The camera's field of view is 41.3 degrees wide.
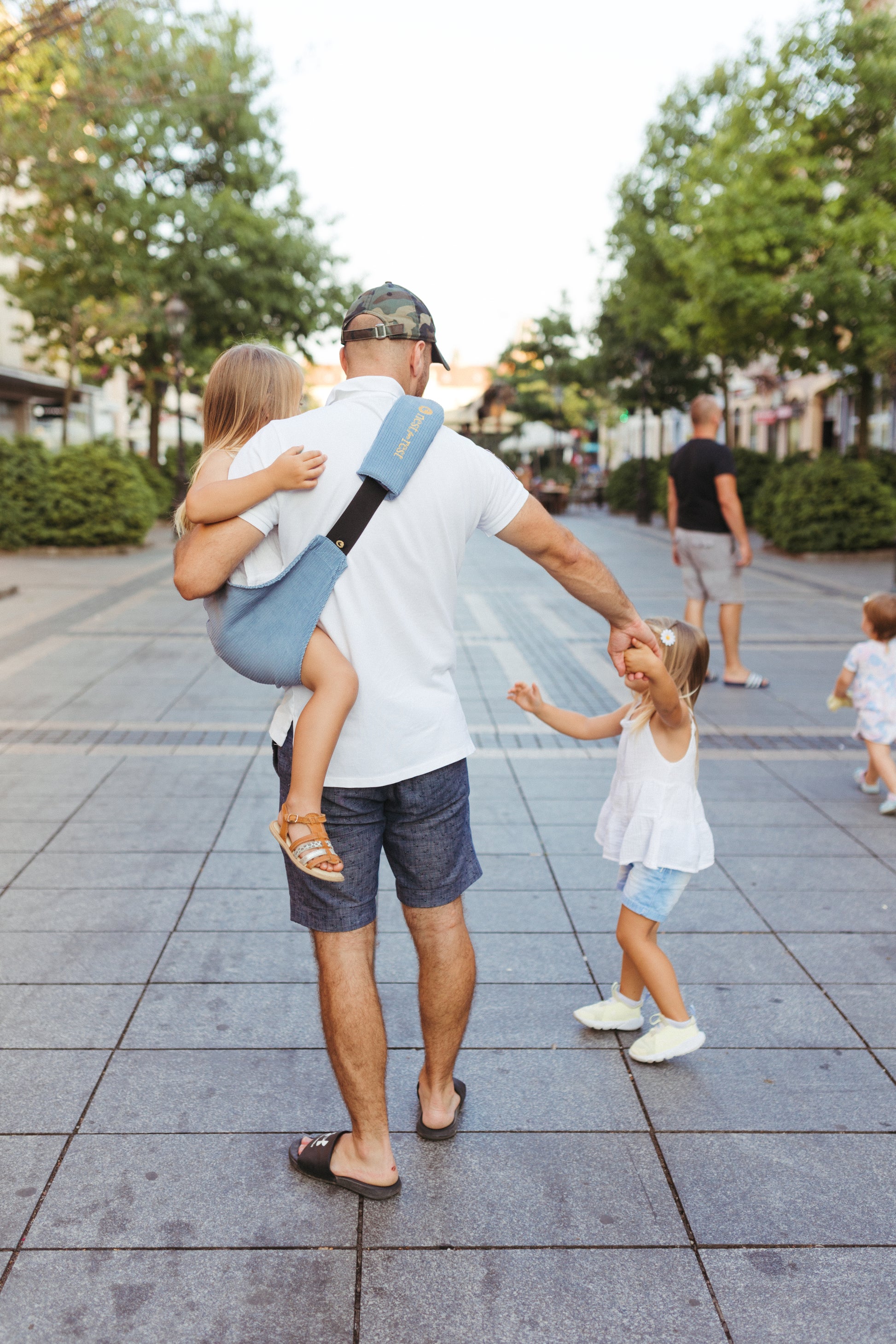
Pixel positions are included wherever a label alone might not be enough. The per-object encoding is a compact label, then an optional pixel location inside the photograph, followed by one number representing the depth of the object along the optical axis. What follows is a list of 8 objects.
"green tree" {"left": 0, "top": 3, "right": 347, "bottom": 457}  22.89
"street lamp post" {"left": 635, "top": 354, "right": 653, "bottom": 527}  28.10
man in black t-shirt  8.14
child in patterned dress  5.45
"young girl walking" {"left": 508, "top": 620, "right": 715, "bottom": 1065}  3.11
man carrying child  2.38
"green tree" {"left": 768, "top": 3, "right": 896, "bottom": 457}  17.91
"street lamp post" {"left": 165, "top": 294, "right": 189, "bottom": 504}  22.31
